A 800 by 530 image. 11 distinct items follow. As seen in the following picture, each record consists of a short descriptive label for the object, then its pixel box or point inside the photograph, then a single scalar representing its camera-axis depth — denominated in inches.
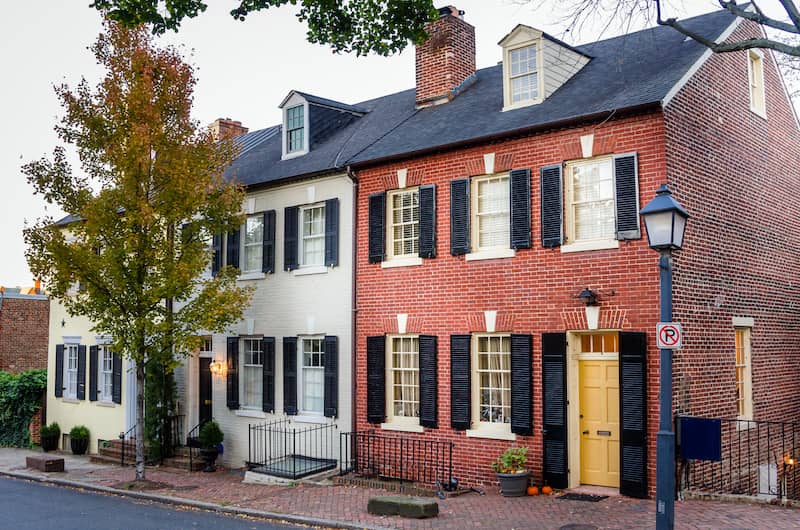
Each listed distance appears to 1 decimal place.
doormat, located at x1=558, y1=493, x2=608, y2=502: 479.5
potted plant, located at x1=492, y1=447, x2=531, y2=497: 504.4
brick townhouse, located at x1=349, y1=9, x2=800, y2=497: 491.2
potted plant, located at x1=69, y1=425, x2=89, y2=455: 899.4
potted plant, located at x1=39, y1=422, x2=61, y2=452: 951.6
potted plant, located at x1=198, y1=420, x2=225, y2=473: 712.4
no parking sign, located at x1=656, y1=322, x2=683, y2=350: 326.1
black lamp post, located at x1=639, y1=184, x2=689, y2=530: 315.9
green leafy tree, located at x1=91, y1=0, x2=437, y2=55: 439.2
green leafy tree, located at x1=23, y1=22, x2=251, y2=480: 616.1
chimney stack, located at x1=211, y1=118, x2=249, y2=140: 1023.6
